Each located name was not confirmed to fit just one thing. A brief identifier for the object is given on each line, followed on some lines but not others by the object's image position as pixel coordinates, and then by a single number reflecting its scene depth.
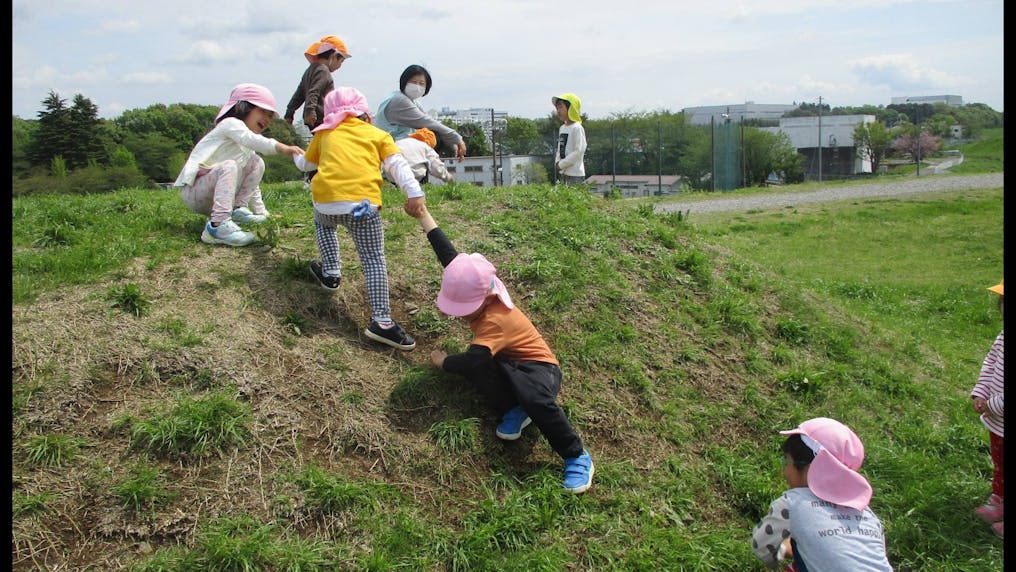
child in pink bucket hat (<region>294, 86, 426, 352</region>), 5.00
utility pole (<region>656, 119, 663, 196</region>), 30.35
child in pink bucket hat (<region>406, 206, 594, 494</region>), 4.34
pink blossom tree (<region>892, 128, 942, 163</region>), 37.00
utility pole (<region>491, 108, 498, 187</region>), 25.63
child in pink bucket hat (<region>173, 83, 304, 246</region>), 6.07
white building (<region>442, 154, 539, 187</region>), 28.81
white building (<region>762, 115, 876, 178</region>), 36.38
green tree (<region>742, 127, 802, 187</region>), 34.66
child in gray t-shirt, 3.18
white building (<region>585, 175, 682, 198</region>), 29.78
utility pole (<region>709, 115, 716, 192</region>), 30.97
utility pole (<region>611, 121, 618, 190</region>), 29.59
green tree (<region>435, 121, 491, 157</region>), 33.77
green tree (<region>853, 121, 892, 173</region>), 38.03
